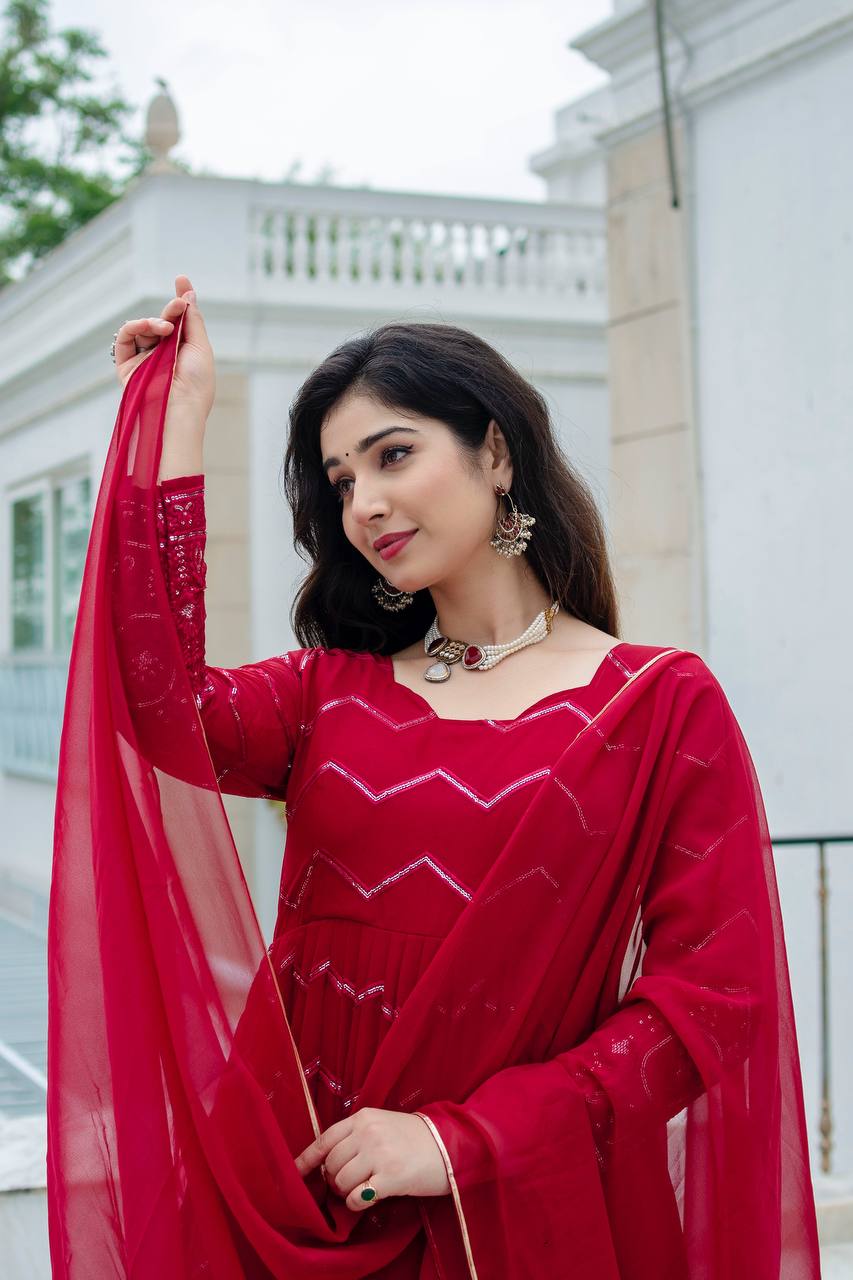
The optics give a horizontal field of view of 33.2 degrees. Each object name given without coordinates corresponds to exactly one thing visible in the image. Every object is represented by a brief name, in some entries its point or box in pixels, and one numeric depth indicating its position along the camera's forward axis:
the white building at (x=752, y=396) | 3.35
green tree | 13.64
